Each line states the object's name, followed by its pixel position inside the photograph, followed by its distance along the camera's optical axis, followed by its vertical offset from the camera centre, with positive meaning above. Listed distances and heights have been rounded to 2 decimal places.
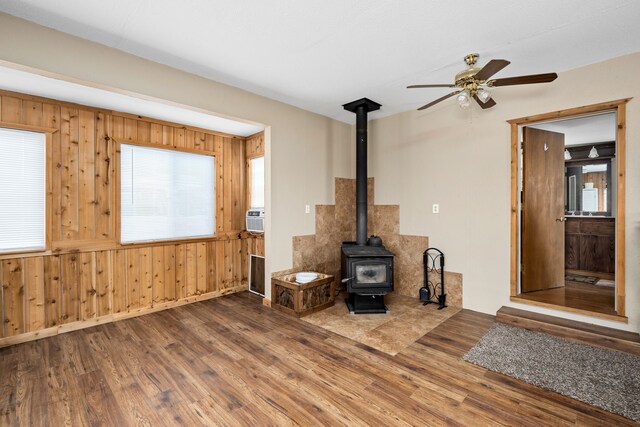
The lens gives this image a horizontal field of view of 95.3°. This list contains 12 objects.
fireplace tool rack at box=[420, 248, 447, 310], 3.78 -0.84
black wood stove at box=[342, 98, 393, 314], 3.49 -0.76
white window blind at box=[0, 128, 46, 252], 2.82 +0.23
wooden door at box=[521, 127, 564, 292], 3.56 +0.03
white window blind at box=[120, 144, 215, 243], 3.56 +0.25
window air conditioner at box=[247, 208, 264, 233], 4.28 -0.11
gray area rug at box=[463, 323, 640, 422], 1.93 -1.21
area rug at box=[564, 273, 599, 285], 4.37 -1.03
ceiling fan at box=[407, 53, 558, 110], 2.25 +1.12
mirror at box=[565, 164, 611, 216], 5.43 +0.45
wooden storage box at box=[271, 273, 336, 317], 3.41 -1.01
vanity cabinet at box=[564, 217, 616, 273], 4.75 -0.54
